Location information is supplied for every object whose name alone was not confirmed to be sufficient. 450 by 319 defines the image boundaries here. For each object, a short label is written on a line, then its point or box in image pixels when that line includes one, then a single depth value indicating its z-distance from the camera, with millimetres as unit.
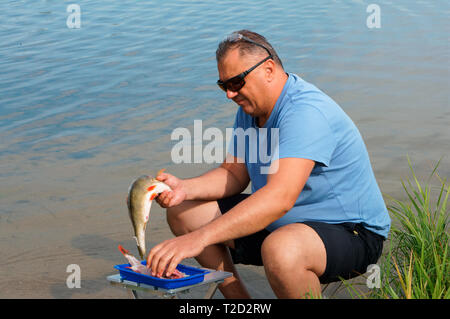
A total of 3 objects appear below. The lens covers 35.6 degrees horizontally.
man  3318
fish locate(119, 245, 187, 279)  3321
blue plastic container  3170
